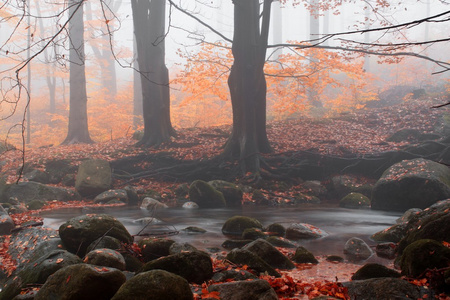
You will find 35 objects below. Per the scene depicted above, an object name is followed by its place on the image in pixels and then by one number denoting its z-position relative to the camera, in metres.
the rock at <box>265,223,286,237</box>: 7.95
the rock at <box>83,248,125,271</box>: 4.82
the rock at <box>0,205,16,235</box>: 7.60
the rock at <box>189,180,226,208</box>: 12.36
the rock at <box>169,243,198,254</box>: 5.57
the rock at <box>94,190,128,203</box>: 12.80
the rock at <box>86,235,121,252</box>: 5.68
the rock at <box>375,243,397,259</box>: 6.25
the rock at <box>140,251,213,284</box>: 4.60
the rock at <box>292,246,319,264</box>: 5.96
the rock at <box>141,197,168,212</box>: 11.78
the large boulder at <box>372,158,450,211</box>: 10.54
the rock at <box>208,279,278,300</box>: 3.89
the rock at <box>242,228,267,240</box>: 7.46
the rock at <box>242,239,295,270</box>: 5.65
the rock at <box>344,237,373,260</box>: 6.34
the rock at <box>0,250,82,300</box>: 4.74
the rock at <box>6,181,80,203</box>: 12.48
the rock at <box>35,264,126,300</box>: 3.87
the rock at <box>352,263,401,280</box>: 4.56
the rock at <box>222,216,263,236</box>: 8.24
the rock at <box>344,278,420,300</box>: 3.92
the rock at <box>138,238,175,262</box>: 5.86
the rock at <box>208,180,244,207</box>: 12.75
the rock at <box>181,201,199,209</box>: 12.11
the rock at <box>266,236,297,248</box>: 7.05
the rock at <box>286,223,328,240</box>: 7.83
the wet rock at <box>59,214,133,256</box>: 6.03
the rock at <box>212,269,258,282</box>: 4.71
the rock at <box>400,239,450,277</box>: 4.30
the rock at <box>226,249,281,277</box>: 5.15
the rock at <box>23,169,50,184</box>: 14.69
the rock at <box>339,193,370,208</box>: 12.11
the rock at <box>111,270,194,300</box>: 3.57
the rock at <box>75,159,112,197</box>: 13.52
